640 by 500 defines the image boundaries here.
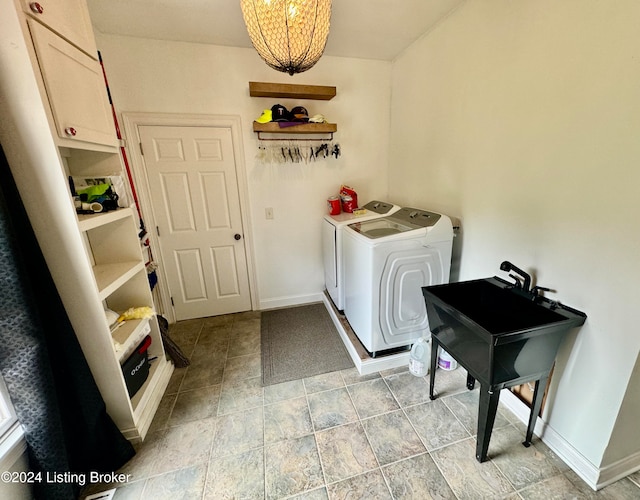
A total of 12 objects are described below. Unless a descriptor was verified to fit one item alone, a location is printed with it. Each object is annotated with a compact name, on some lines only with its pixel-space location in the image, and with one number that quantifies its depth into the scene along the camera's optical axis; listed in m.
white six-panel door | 2.32
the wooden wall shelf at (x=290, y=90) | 2.19
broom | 1.98
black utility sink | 1.12
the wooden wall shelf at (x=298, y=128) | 2.28
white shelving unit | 1.04
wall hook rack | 2.46
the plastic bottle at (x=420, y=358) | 1.84
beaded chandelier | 0.99
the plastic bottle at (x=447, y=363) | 1.90
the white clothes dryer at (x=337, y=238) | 2.29
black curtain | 0.97
